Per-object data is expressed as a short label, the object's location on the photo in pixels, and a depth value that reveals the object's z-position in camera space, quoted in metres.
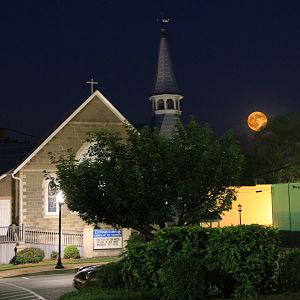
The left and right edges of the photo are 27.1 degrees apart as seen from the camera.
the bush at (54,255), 33.44
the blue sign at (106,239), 33.44
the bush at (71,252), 33.22
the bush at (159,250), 13.14
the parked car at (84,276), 18.05
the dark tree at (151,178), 17.09
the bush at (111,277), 14.10
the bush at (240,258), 12.88
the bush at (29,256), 32.34
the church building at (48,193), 34.00
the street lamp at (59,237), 29.50
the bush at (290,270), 13.27
